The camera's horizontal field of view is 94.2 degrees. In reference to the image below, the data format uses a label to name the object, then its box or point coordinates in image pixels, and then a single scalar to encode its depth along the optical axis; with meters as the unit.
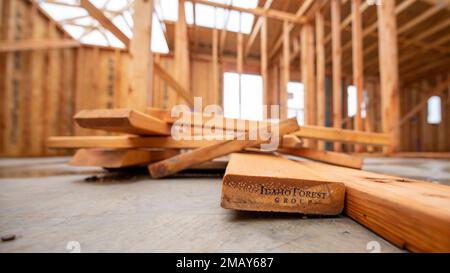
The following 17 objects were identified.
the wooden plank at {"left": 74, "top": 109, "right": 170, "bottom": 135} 1.33
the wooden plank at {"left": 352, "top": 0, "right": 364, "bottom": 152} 3.68
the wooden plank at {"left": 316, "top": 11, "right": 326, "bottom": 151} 4.51
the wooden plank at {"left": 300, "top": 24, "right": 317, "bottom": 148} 4.63
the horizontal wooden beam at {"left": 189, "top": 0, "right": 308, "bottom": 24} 4.92
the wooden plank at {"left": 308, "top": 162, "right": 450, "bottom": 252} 0.47
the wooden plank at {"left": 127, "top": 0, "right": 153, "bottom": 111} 1.91
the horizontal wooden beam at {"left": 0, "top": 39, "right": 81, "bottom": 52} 5.04
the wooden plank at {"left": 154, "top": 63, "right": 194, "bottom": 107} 3.00
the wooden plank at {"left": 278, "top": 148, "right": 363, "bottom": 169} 1.82
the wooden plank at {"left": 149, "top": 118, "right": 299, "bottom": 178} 1.52
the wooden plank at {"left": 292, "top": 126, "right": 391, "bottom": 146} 2.17
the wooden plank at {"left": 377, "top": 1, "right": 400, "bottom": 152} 3.27
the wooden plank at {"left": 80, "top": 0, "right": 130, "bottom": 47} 1.78
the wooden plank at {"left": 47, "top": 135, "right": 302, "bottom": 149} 1.87
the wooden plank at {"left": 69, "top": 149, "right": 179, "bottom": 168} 1.60
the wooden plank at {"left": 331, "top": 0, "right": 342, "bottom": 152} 4.15
